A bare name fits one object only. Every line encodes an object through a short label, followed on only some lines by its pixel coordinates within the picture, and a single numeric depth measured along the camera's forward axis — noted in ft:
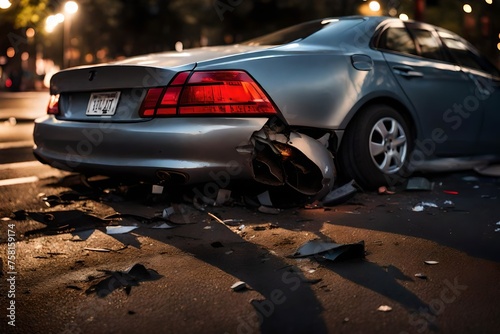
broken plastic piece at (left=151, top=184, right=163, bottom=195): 16.03
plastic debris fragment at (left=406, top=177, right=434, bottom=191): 17.88
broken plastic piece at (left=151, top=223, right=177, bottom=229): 13.98
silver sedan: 14.29
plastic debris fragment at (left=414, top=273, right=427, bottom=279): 10.59
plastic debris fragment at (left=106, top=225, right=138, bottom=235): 13.57
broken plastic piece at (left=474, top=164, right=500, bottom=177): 20.59
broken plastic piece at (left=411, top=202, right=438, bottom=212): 15.67
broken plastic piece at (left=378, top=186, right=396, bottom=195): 17.35
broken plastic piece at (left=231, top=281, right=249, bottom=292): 10.07
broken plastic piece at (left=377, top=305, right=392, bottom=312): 9.16
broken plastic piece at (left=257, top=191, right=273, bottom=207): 15.55
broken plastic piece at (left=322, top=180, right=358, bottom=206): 15.98
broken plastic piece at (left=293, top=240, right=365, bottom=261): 11.48
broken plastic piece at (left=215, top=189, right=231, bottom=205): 15.55
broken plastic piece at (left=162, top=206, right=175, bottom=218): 14.75
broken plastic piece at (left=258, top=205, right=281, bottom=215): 15.10
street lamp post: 63.45
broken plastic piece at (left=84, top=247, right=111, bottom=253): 12.23
